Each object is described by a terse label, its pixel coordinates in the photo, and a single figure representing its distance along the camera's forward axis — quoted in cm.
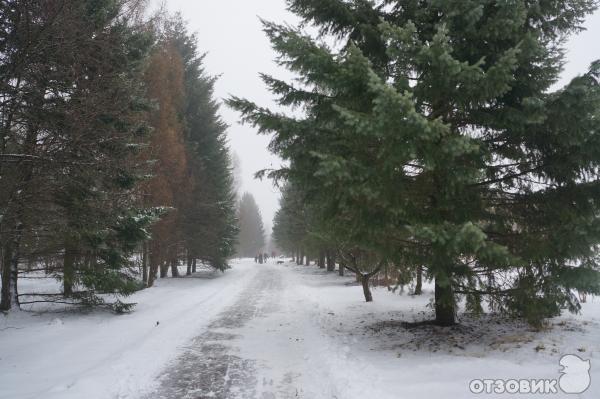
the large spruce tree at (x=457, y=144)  545
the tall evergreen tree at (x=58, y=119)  586
